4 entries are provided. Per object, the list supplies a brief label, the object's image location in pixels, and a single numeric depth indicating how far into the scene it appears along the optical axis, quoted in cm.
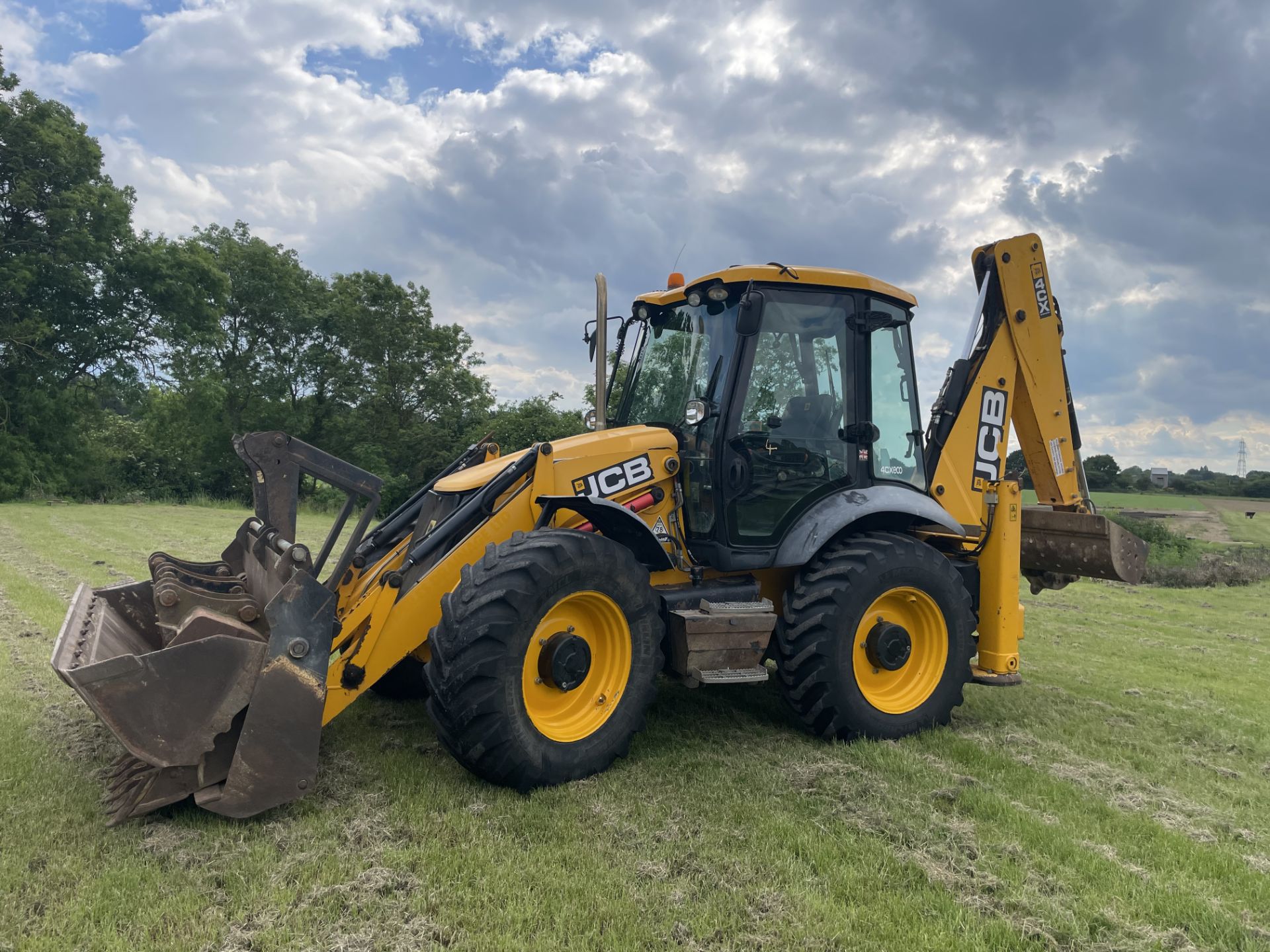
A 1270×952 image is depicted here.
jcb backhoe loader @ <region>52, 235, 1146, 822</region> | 345
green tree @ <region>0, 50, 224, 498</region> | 2339
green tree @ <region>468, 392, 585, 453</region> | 2575
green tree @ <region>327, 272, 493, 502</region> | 3166
